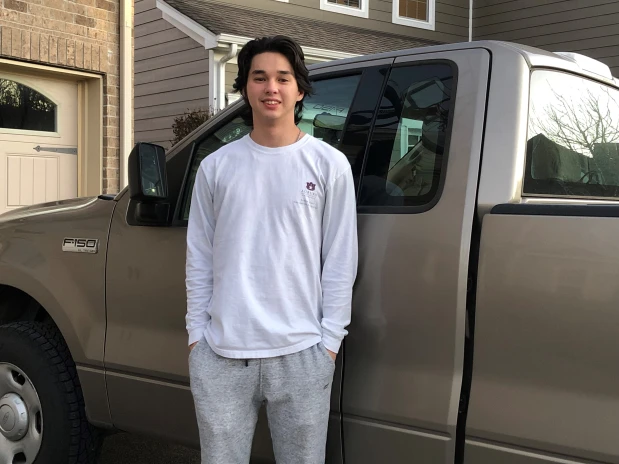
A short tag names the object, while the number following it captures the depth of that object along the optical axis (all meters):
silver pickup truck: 2.04
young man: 2.25
